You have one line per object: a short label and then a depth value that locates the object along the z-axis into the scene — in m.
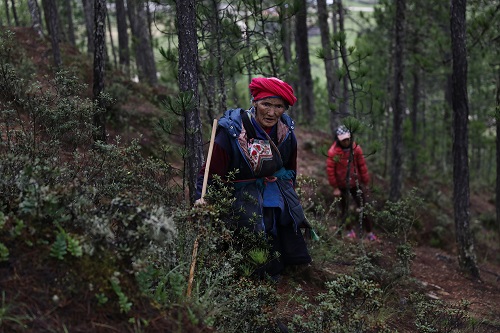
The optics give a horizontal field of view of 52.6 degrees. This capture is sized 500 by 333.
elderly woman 4.37
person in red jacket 7.97
